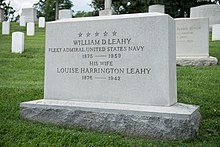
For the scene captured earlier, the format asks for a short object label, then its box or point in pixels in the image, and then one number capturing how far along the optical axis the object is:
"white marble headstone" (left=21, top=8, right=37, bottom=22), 25.98
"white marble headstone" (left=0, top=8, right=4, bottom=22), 27.44
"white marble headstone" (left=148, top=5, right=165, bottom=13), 20.38
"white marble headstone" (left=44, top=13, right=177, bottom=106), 3.77
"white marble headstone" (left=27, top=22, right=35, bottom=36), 18.00
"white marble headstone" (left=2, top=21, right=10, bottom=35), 18.16
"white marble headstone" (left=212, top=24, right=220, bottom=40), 15.32
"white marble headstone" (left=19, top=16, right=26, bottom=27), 23.10
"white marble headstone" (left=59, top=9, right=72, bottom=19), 23.31
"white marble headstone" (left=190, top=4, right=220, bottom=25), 18.84
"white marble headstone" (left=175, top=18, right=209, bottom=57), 9.52
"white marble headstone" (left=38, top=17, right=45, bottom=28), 23.36
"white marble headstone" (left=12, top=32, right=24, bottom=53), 11.48
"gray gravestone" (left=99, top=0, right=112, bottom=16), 13.66
